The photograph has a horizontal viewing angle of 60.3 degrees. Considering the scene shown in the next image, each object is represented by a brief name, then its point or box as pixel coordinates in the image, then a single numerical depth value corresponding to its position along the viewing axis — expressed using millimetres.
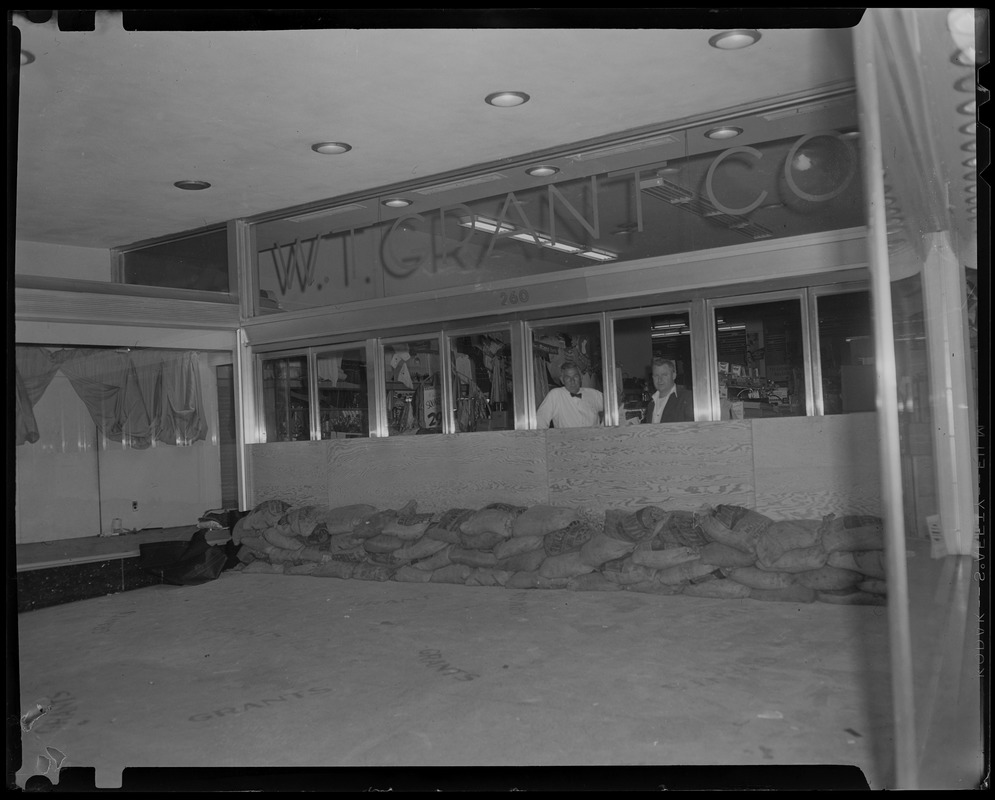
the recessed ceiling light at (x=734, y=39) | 4672
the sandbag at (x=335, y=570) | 6871
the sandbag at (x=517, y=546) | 5969
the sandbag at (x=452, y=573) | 6258
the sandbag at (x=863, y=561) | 4770
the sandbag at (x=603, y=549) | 5562
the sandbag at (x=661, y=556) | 5324
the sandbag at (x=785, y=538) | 4984
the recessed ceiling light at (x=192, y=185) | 6848
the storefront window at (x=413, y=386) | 7344
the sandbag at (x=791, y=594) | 5012
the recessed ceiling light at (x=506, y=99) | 5398
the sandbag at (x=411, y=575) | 6430
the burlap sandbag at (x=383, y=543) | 6688
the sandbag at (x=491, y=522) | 6102
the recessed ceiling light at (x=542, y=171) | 6535
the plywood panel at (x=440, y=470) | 6641
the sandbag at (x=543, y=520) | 5953
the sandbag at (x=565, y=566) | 5699
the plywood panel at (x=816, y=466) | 5305
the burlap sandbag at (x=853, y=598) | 4812
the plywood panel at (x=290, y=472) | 7816
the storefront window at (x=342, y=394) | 7844
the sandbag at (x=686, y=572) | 5281
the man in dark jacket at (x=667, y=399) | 6078
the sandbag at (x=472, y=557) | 6164
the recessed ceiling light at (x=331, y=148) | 6198
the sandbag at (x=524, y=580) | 5934
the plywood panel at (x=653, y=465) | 5738
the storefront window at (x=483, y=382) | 6953
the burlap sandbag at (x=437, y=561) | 6418
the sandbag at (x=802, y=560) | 4930
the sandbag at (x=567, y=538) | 5852
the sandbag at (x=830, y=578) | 4887
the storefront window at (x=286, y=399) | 8211
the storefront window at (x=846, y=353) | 5504
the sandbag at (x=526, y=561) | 5945
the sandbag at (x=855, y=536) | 4855
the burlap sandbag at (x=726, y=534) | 5168
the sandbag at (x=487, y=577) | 6086
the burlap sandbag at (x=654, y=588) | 5426
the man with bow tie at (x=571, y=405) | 6480
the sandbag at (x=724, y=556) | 5195
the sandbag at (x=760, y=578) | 5070
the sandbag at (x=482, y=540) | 6145
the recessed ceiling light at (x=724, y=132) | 5809
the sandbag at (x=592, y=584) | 5629
